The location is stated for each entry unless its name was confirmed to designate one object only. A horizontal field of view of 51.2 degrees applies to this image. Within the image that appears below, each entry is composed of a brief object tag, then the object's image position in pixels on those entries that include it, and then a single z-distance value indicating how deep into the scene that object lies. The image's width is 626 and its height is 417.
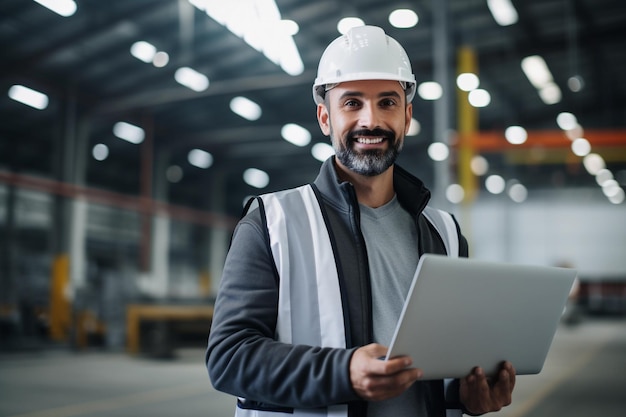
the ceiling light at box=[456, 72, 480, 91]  12.19
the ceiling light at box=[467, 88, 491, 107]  14.47
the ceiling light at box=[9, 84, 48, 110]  7.00
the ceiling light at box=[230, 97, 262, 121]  12.38
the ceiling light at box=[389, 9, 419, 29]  9.11
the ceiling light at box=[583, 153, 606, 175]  20.78
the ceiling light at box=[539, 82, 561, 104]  17.20
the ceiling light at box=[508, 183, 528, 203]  27.22
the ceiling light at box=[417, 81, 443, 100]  11.47
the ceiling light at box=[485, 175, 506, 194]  26.75
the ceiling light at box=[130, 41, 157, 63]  6.97
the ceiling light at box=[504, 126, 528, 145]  10.87
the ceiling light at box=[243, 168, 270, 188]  19.75
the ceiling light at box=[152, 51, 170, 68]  7.62
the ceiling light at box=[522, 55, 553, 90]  15.00
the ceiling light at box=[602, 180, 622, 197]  25.63
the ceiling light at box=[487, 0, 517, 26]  11.69
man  1.32
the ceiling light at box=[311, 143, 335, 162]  15.78
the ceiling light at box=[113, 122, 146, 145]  14.09
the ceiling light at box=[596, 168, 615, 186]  24.28
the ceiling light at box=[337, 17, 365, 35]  8.29
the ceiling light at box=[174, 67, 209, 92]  9.38
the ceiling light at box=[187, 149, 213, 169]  18.00
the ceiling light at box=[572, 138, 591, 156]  11.06
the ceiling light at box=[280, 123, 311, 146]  14.28
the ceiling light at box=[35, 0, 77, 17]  4.57
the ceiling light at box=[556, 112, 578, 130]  19.16
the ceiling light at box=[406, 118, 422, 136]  17.20
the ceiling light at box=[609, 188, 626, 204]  26.02
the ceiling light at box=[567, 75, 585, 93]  12.70
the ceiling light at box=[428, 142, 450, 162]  11.05
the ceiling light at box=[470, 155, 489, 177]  23.81
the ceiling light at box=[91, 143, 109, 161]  14.20
